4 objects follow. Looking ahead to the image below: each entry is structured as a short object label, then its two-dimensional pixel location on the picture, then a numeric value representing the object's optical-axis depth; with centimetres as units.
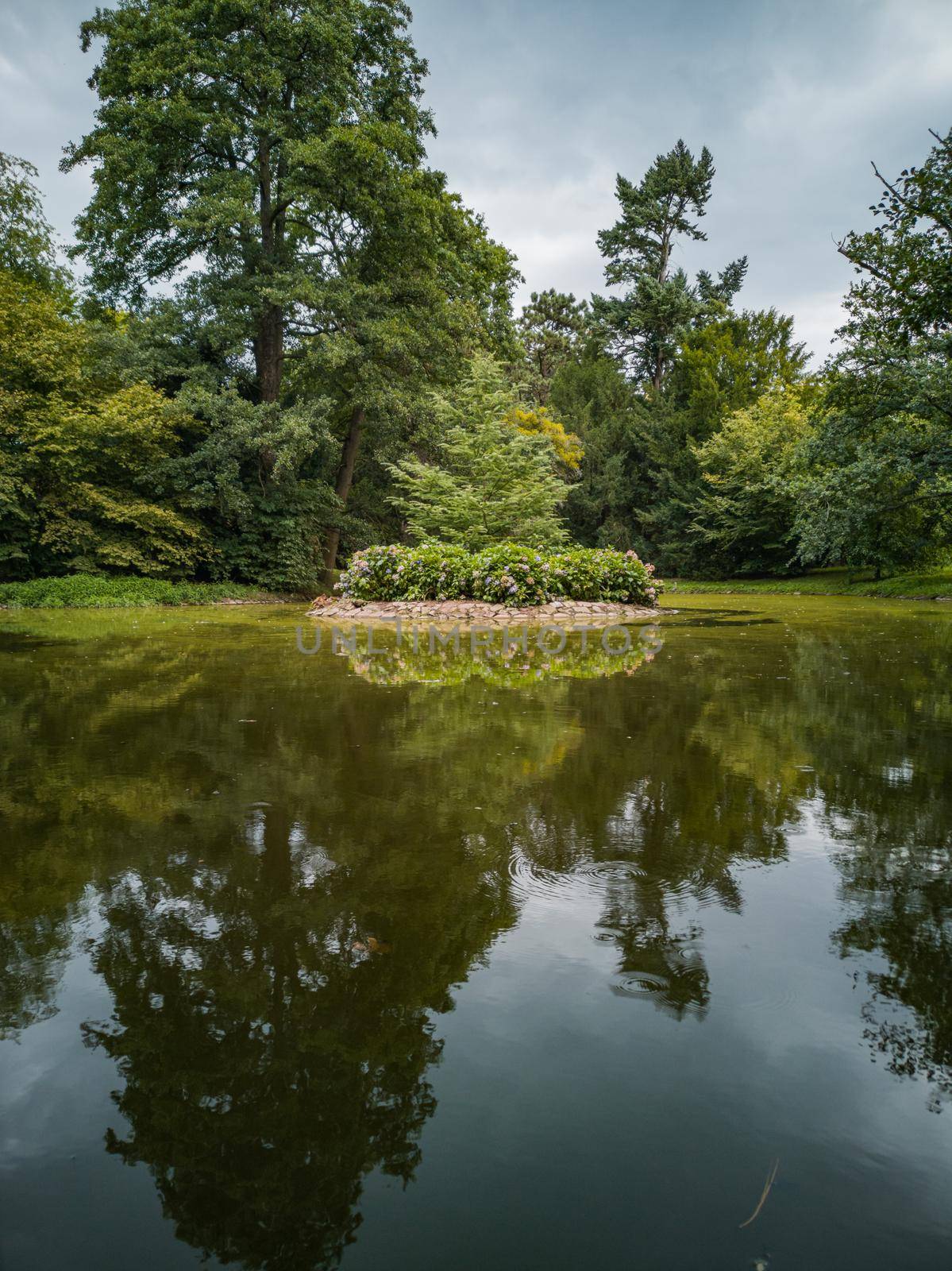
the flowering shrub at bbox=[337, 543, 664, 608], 1142
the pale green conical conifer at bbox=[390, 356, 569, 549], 1430
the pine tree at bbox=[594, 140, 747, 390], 3136
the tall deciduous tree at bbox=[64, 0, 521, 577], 1576
